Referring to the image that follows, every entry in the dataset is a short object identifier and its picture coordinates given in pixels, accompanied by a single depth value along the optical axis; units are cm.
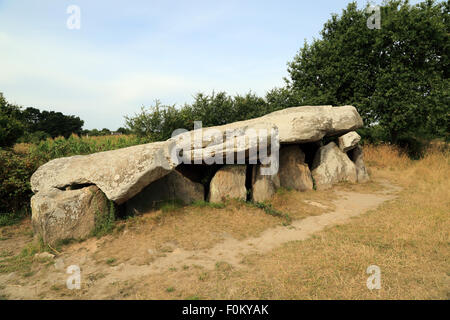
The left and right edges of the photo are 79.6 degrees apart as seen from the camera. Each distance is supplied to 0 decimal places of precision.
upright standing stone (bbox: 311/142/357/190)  927
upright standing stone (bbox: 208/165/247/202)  697
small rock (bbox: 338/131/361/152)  1029
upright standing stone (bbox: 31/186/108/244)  520
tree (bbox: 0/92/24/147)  1057
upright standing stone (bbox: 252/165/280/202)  730
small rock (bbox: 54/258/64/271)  446
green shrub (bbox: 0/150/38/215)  694
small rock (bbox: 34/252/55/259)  481
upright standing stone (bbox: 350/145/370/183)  1017
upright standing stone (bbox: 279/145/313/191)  873
